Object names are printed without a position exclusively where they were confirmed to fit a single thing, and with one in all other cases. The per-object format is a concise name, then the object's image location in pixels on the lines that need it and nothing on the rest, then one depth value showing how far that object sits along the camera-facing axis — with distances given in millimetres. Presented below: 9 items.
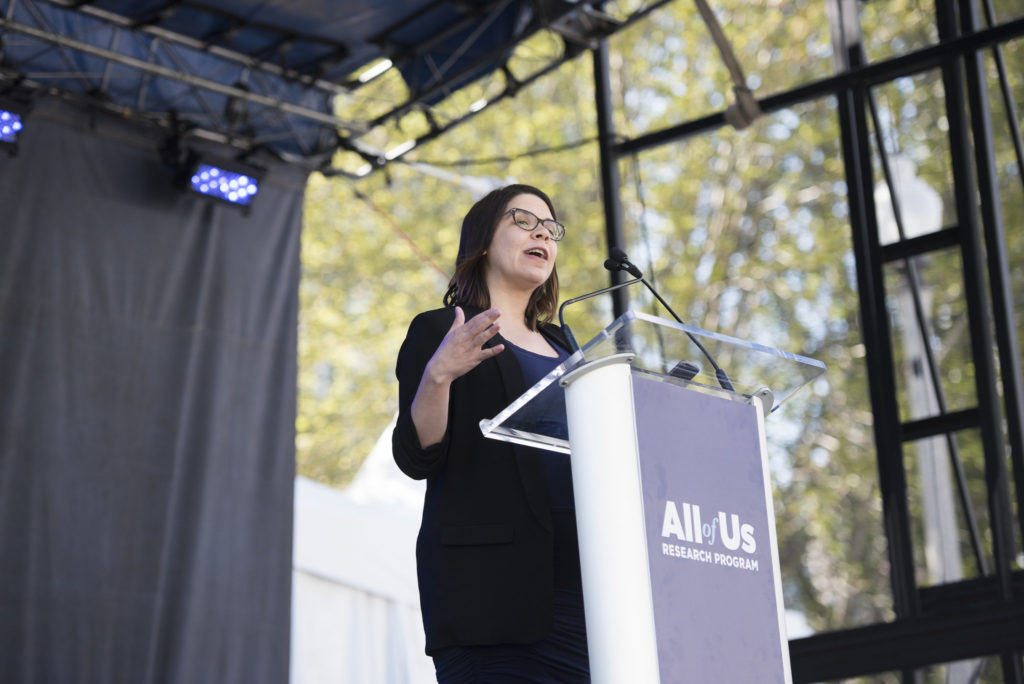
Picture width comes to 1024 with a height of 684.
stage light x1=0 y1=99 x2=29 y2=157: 9359
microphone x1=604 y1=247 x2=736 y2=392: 3303
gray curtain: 9312
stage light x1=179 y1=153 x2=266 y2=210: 10437
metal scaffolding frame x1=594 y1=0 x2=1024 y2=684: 7172
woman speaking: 3449
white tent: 10641
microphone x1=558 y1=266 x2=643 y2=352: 3583
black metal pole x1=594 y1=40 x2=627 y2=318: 9305
